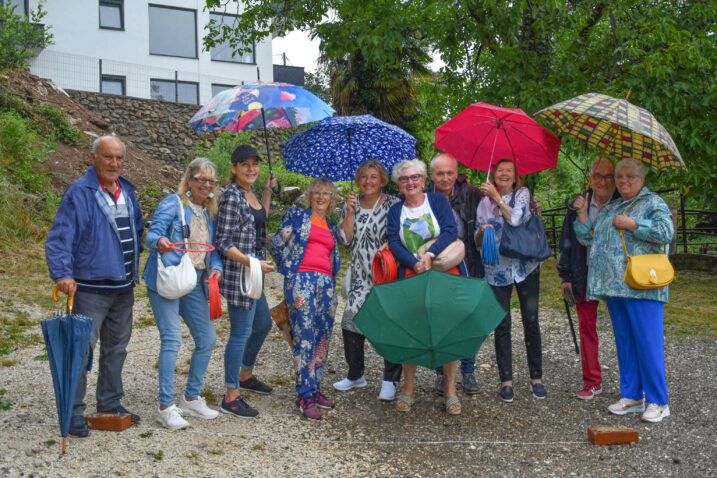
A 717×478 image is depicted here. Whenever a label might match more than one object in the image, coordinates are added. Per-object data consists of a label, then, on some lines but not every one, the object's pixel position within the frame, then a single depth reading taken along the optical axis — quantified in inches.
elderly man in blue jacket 152.8
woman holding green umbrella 180.4
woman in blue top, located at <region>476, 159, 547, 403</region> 191.8
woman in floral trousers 182.2
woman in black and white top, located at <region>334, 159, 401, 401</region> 187.0
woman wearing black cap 174.2
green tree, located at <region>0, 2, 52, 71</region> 634.2
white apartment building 829.8
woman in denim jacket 165.3
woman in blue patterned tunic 177.3
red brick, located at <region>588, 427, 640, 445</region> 164.9
